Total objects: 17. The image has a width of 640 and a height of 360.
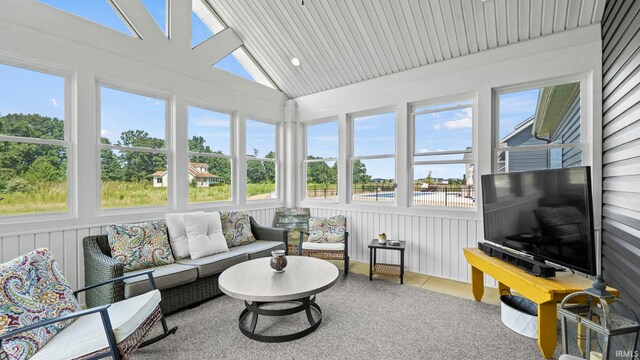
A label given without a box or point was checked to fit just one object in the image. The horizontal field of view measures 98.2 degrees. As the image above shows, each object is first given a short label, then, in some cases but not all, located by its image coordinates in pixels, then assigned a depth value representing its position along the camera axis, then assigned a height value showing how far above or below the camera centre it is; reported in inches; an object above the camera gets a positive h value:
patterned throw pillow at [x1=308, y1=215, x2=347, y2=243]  166.1 -30.4
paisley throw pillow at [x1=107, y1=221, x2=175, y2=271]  110.6 -26.7
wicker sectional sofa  96.1 -36.9
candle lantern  48.8 -28.0
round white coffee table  85.6 -34.6
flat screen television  81.0 -12.6
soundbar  86.4 -28.7
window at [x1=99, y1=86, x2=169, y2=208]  127.3 +15.5
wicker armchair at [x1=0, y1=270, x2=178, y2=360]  60.7 -37.3
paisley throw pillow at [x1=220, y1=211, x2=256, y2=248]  150.0 -26.5
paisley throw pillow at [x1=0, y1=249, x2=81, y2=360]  61.1 -29.3
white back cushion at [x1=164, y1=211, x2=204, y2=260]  126.8 -25.6
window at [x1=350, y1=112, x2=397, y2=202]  175.5 +14.3
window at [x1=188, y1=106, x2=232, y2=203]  159.6 +15.2
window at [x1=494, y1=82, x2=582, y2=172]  124.5 +23.1
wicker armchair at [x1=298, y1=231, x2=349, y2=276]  150.7 -40.2
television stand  77.9 -33.4
